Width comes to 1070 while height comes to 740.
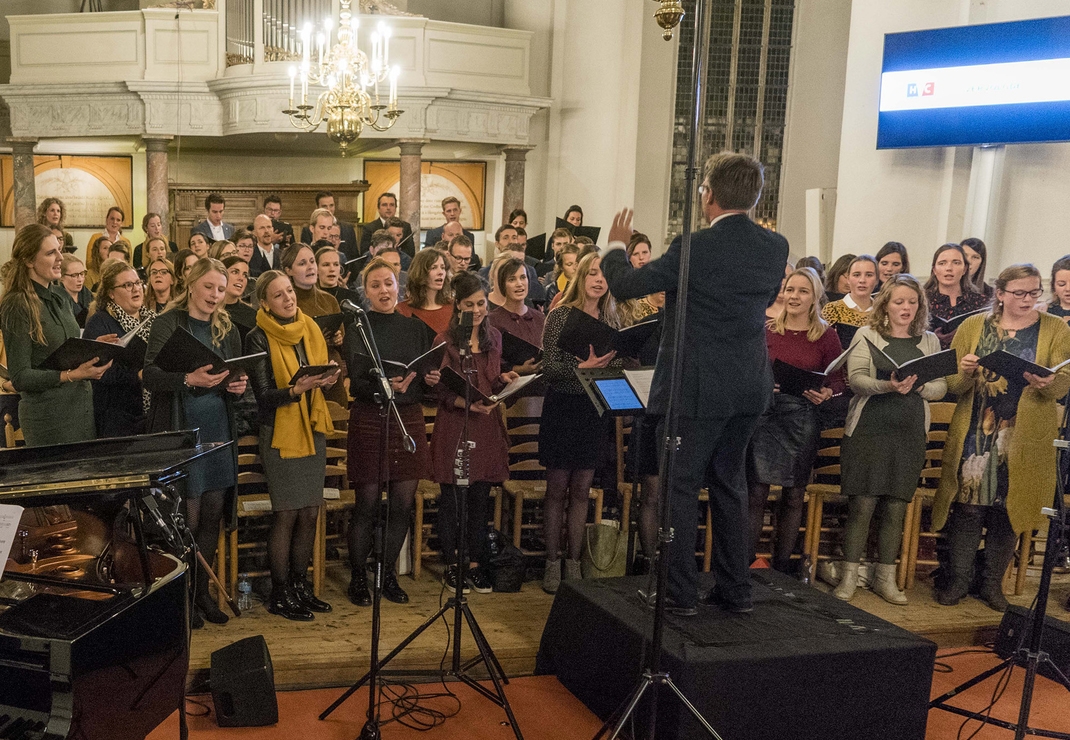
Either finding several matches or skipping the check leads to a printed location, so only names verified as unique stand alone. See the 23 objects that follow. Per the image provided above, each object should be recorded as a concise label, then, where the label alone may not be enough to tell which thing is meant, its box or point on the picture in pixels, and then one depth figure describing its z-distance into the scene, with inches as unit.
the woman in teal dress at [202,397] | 153.3
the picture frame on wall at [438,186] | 546.0
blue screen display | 326.0
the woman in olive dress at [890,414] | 178.5
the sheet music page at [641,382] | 148.4
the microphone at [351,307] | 127.1
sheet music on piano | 92.7
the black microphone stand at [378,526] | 127.9
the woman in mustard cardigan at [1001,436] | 178.5
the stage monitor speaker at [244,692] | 134.2
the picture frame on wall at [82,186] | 524.4
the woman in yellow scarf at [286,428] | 161.3
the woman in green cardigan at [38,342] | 157.2
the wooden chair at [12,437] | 181.0
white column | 479.2
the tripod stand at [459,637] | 133.6
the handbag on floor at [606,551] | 182.2
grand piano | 92.4
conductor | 126.1
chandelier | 344.5
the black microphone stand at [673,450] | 105.8
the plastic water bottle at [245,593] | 170.1
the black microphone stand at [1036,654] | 126.6
